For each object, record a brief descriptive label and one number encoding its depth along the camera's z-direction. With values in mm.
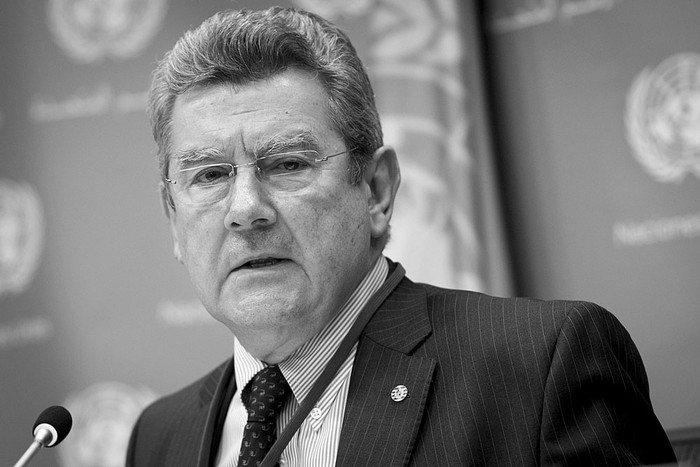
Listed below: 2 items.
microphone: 4336
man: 4152
